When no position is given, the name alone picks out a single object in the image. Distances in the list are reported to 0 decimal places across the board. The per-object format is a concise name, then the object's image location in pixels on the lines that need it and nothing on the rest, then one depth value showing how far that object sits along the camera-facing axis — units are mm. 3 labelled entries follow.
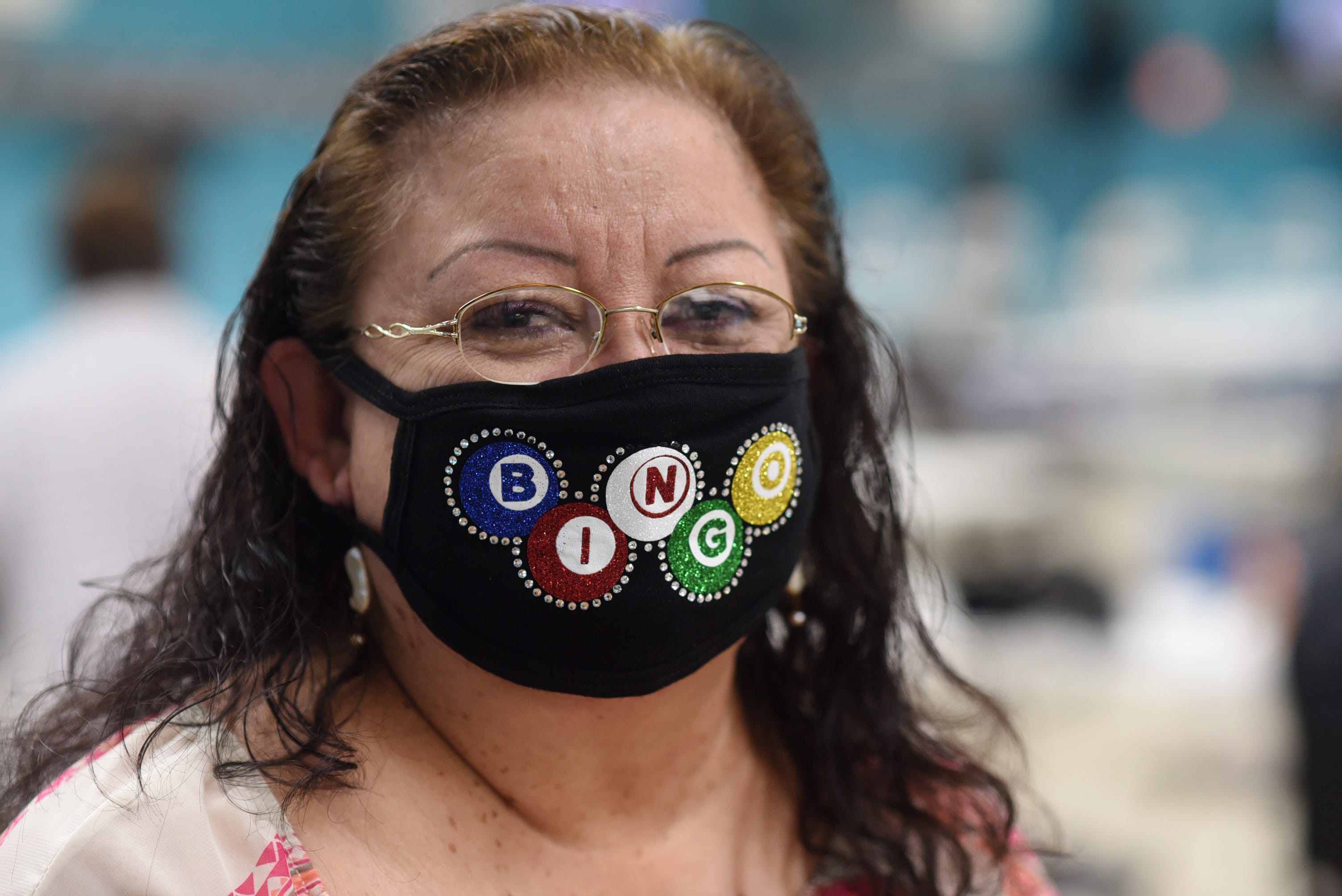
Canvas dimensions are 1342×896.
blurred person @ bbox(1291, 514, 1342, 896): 2504
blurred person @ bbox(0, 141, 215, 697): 2439
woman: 1069
